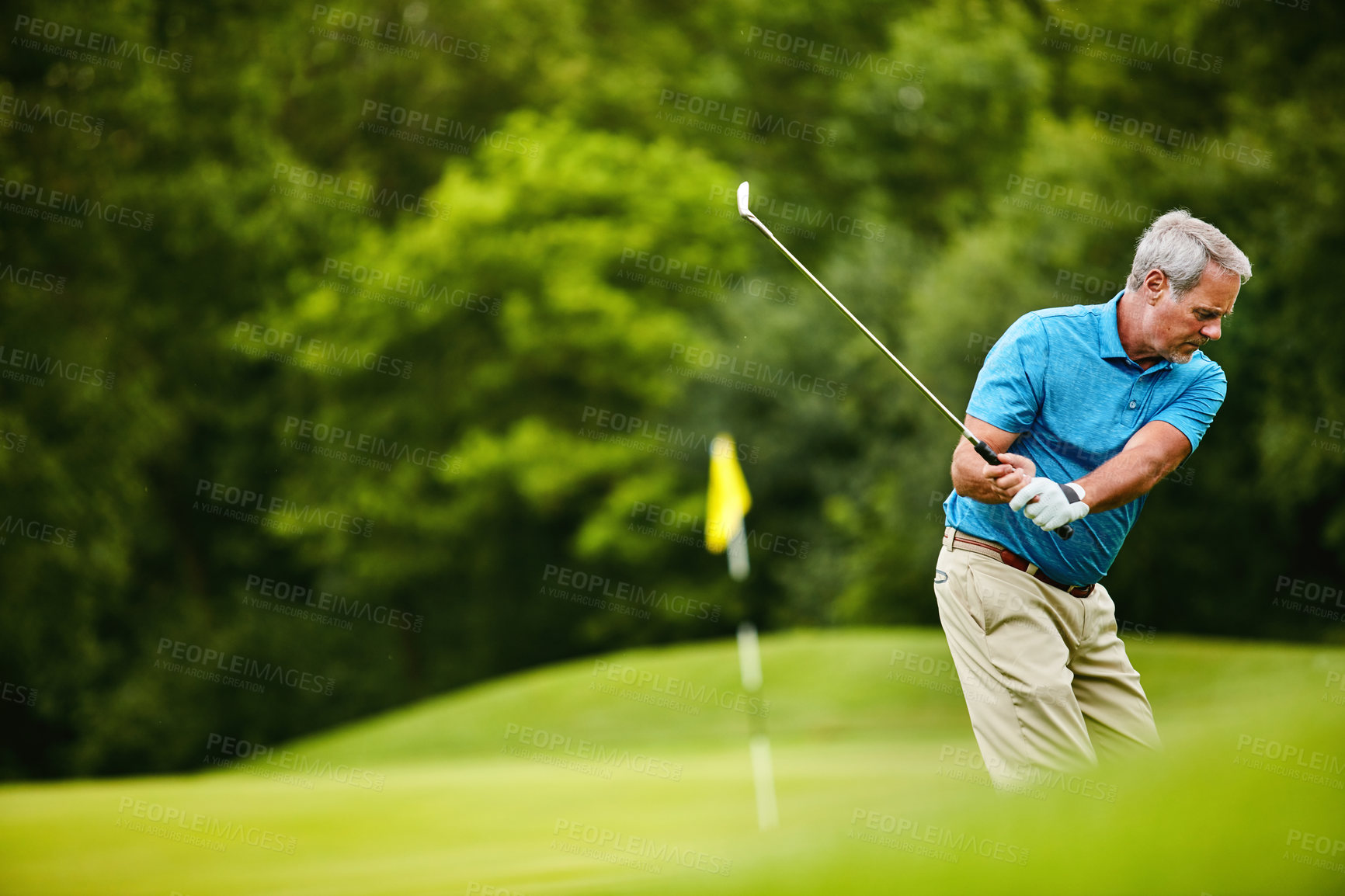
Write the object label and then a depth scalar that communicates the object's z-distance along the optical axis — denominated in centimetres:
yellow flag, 2612
